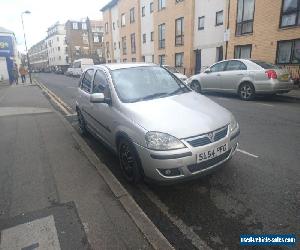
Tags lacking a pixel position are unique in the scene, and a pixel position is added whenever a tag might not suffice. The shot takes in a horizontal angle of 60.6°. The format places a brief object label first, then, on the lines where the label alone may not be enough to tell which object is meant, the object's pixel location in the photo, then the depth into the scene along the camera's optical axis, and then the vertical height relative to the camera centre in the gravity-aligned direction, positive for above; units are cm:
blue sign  3244 +229
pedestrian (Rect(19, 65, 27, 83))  2838 -85
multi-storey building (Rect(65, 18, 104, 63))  7344 +710
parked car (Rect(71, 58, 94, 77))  3438 -23
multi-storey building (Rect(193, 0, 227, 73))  2011 +239
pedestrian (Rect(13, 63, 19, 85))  2766 -114
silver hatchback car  326 -85
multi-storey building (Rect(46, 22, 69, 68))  7969 +551
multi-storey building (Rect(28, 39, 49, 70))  10191 +393
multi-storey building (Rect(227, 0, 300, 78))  1463 +178
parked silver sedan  1033 -73
